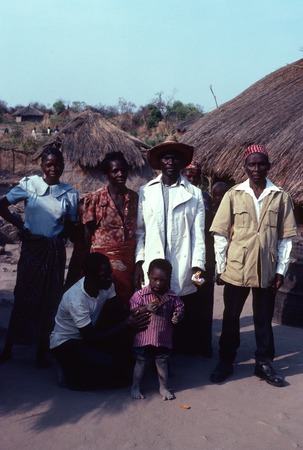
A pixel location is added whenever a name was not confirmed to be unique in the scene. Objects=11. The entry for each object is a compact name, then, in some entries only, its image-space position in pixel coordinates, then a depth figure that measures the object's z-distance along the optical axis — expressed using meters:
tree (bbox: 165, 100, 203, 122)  33.16
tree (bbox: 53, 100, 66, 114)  42.74
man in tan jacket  4.02
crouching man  3.77
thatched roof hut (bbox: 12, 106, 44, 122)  40.03
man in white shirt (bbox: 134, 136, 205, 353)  4.01
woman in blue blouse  4.13
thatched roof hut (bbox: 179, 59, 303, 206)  8.00
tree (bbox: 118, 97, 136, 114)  40.00
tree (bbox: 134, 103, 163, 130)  32.00
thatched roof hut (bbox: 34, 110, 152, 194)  13.58
